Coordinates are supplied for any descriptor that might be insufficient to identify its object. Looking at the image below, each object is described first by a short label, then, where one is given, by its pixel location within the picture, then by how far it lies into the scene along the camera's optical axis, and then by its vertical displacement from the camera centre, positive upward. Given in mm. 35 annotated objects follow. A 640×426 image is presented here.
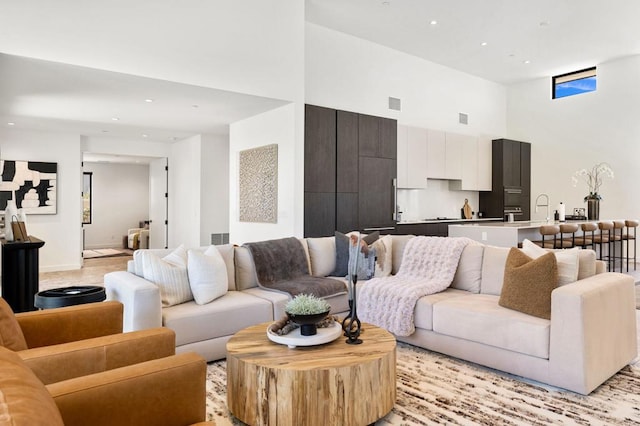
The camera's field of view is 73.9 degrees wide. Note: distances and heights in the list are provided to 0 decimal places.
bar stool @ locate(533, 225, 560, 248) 5520 -209
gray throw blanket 3707 -535
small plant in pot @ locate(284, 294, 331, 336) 2289 -538
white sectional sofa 2543 -727
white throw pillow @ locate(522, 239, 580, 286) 2873 -349
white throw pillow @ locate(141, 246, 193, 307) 3172 -487
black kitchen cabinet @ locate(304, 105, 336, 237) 5910 +604
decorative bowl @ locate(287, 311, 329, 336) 2290 -583
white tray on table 2262 -676
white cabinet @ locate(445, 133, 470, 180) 8266 +1173
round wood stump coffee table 1987 -824
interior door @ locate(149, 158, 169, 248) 9789 +213
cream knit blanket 3318 -593
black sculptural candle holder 2380 -651
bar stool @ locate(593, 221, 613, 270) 6617 -353
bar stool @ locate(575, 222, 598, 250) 6298 -373
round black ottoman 2902 -589
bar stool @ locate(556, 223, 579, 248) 5773 -322
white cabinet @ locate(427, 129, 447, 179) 7957 +1142
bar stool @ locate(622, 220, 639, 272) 6988 -377
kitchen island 5641 -259
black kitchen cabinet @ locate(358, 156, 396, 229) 6578 +333
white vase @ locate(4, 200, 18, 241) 4316 -119
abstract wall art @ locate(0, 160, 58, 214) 7359 +483
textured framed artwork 6176 +441
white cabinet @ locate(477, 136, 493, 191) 8898 +1066
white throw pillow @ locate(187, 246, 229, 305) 3241 -500
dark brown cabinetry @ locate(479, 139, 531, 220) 9031 +815
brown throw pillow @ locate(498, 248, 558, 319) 2771 -471
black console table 4184 -604
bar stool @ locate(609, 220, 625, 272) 6874 -372
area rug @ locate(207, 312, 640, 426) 2271 -1088
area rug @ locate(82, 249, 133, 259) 10338 -1029
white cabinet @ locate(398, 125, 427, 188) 7461 +1017
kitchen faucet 9406 +246
